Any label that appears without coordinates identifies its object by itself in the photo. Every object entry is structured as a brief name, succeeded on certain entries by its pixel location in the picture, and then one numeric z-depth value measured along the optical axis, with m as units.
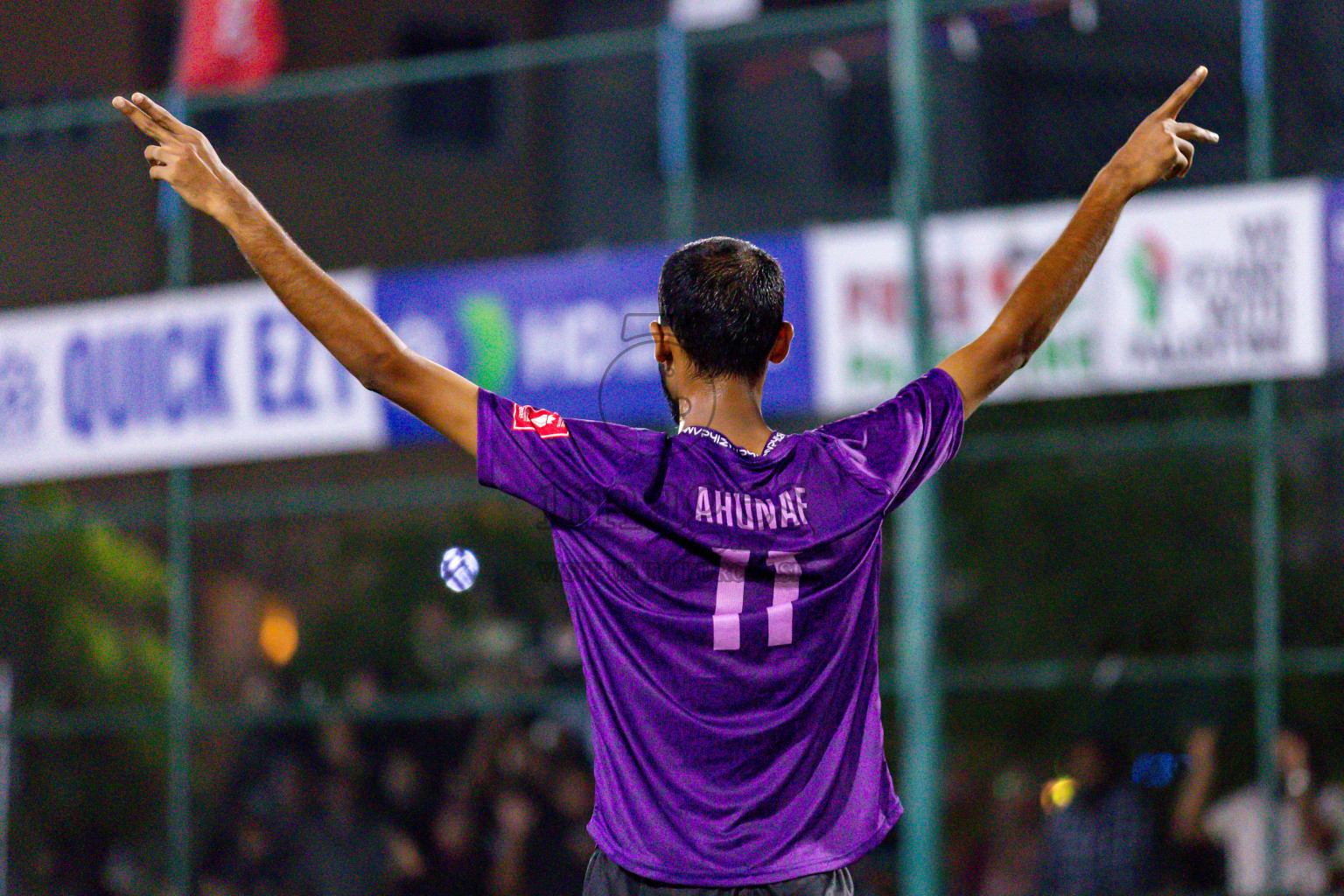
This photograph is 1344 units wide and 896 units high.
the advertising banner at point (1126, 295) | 17.12
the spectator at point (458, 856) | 20.39
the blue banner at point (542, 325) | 19.06
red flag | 22.41
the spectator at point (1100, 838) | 17.91
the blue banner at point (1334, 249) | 16.77
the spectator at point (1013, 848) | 19.11
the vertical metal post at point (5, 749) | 20.22
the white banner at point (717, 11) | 44.28
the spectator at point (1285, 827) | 17.33
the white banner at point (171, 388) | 20.05
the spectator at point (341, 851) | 21.00
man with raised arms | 5.39
